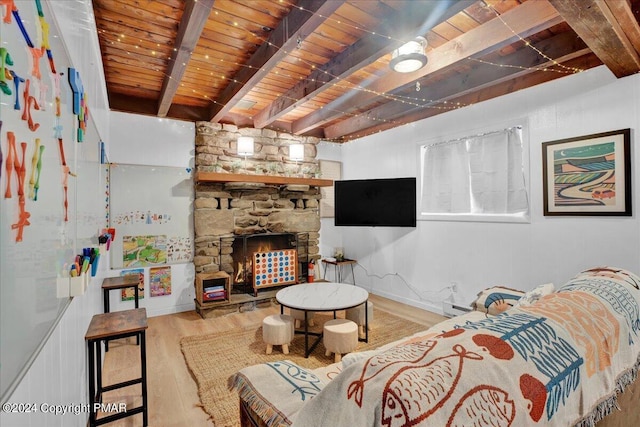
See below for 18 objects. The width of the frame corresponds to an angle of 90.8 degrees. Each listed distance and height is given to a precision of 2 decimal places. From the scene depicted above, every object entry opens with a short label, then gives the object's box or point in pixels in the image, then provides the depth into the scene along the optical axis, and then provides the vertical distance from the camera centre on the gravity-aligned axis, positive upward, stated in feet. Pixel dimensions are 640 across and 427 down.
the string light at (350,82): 7.00 +4.19
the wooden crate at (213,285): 12.24 -2.80
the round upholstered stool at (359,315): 10.17 -3.27
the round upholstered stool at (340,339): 8.41 -3.32
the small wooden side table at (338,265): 15.60 -2.67
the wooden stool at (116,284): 8.62 -1.83
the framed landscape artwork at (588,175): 7.90 +0.98
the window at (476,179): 10.15 +1.24
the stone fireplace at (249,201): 12.98 +0.67
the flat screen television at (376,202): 12.96 +0.52
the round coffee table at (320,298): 8.83 -2.49
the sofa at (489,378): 2.49 -1.48
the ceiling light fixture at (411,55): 7.54 +3.83
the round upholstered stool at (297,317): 10.67 -3.43
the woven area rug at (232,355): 6.88 -3.98
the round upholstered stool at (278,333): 8.91 -3.31
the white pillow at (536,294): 6.72 -1.78
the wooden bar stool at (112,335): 5.39 -2.05
